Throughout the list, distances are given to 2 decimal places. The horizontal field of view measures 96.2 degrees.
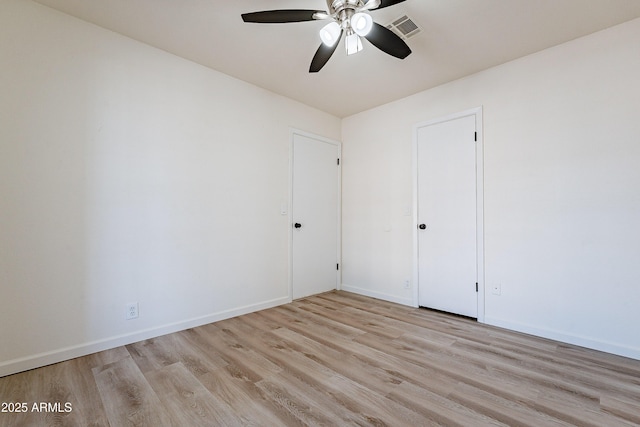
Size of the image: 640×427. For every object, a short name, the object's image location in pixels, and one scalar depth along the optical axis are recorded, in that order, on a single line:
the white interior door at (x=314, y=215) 3.75
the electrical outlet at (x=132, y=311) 2.42
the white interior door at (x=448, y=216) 3.04
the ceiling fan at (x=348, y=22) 1.79
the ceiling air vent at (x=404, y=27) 2.21
